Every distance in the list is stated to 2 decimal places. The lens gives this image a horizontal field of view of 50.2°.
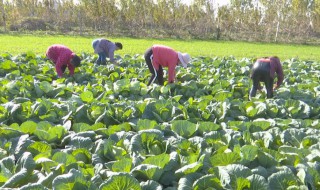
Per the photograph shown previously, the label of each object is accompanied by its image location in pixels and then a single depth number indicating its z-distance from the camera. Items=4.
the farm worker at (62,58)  8.33
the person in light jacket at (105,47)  10.26
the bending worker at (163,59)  7.66
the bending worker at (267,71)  6.85
